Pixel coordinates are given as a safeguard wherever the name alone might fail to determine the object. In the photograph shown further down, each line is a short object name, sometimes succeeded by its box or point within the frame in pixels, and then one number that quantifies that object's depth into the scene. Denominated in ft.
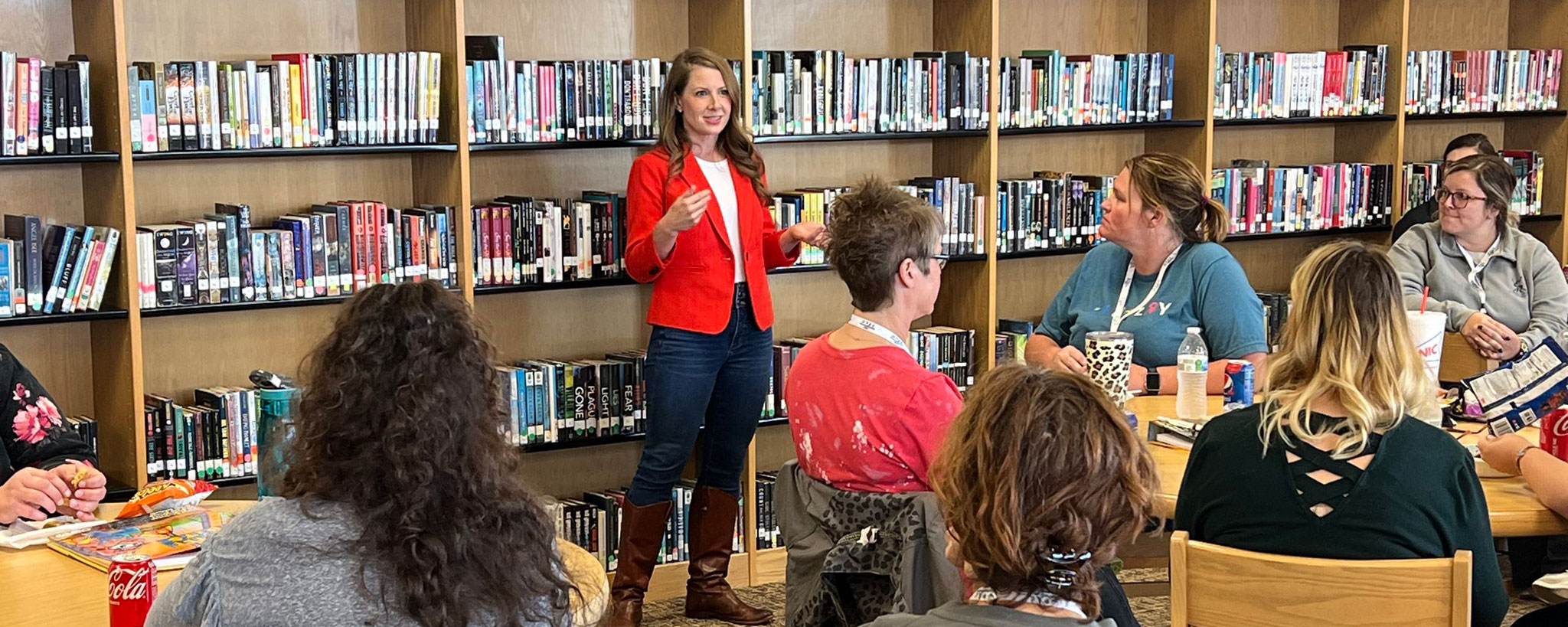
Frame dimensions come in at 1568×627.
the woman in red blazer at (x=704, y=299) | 13.00
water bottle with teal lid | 7.20
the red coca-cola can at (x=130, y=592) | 6.11
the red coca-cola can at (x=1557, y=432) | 8.85
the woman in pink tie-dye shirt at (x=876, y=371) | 8.21
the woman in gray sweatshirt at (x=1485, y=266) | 14.85
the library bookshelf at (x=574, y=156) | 12.20
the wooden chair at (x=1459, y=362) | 13.61
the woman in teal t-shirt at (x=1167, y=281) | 11.60
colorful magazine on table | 7.36
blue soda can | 10.53
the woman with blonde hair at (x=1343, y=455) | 7.39
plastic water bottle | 10.32
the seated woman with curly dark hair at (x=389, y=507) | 5.36
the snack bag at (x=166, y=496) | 8.11
